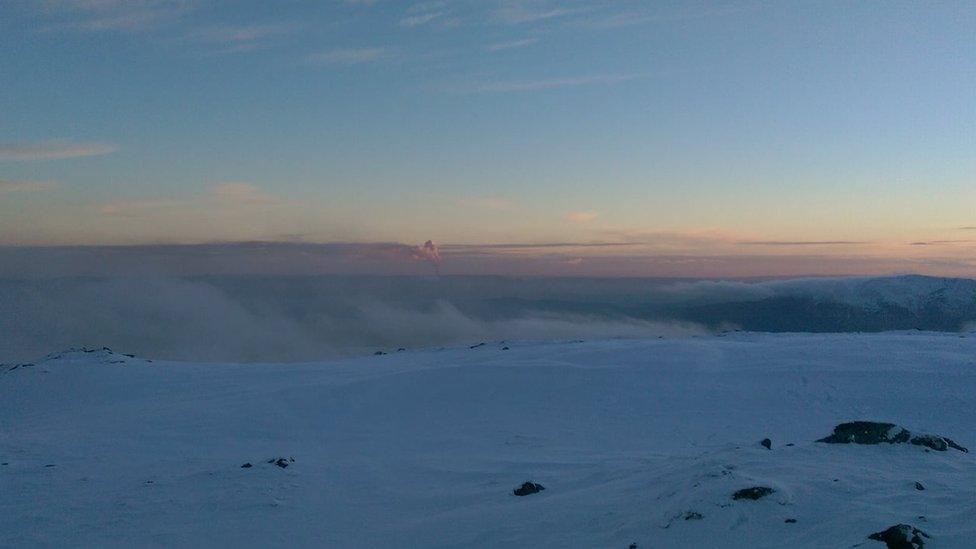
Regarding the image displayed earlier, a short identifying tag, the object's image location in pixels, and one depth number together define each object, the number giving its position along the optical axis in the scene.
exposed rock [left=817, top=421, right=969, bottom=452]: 11.77
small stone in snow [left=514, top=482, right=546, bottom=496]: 11.54
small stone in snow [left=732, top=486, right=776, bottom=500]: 8.93
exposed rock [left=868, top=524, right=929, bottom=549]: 7.18
